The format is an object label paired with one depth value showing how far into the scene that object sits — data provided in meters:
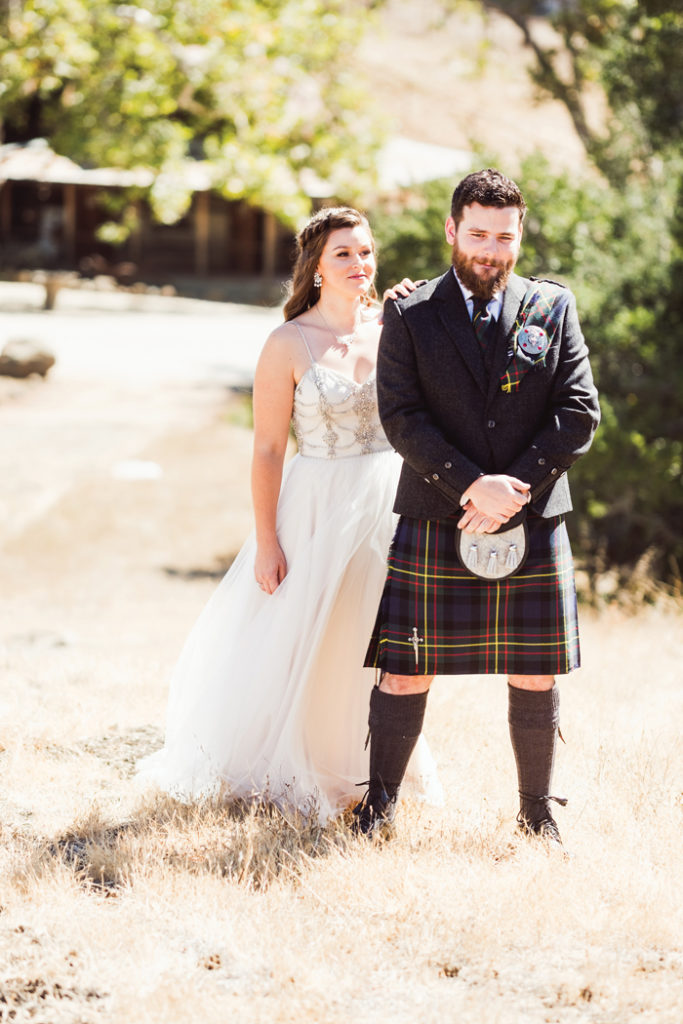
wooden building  35.62
